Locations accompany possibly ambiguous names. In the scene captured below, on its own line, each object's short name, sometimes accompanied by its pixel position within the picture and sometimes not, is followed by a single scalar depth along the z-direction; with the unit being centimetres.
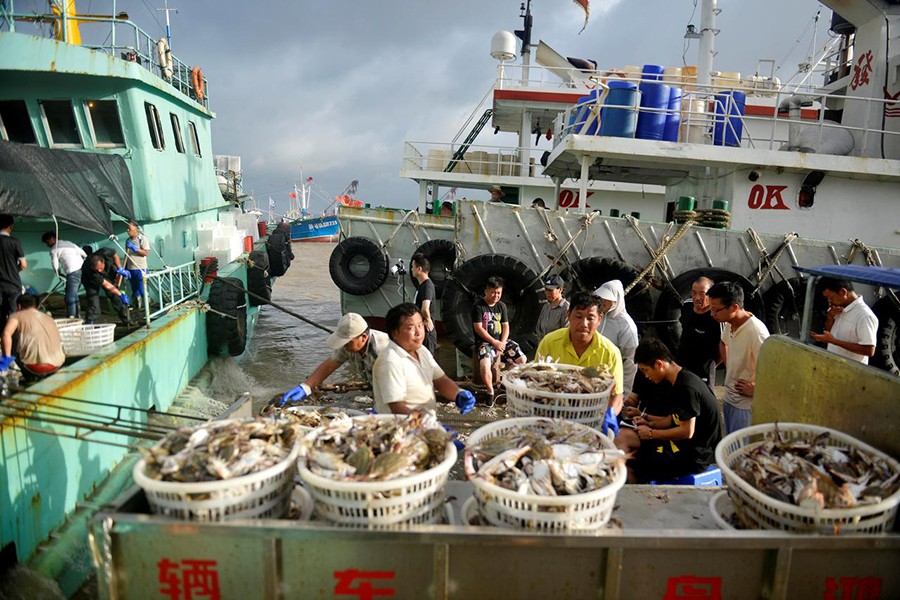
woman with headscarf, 508
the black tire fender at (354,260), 1162
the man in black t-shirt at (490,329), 664
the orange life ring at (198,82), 1170
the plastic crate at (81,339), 546
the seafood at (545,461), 224
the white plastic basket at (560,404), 325
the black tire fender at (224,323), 834
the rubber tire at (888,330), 796
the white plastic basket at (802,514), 218
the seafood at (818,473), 223
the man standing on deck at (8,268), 579
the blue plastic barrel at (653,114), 949
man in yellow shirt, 398
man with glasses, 433
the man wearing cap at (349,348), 380
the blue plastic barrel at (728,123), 952
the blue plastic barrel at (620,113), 928
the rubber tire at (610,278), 848
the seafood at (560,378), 339
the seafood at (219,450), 218
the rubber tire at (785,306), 862
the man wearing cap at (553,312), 634
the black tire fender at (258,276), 1094
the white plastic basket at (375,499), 211
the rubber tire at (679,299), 847
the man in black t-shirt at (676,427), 355
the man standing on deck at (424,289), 675
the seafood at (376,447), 222
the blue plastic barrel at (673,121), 954
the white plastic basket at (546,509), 212
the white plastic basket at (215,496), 208
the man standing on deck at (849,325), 461
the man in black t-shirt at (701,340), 520
